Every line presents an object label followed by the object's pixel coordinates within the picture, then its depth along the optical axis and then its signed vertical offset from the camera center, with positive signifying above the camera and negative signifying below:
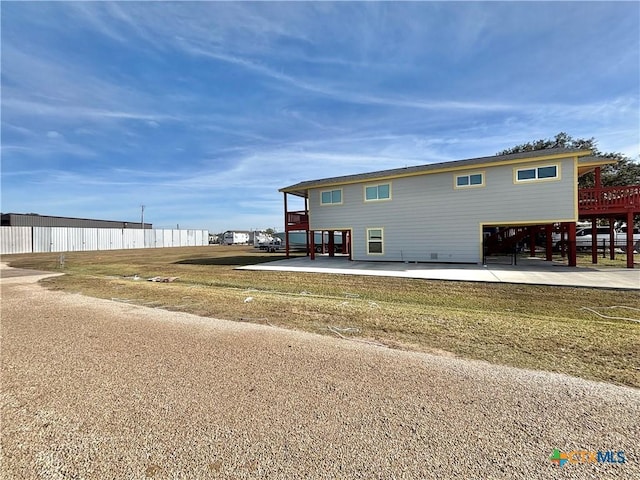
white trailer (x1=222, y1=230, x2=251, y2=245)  55.47 +0.52
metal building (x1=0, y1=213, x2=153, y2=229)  39.97 +3.58
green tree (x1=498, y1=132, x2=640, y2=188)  21.42 +4.53
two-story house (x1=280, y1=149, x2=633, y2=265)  12.33 +1.66
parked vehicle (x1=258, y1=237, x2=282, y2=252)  29.03 -0.51
